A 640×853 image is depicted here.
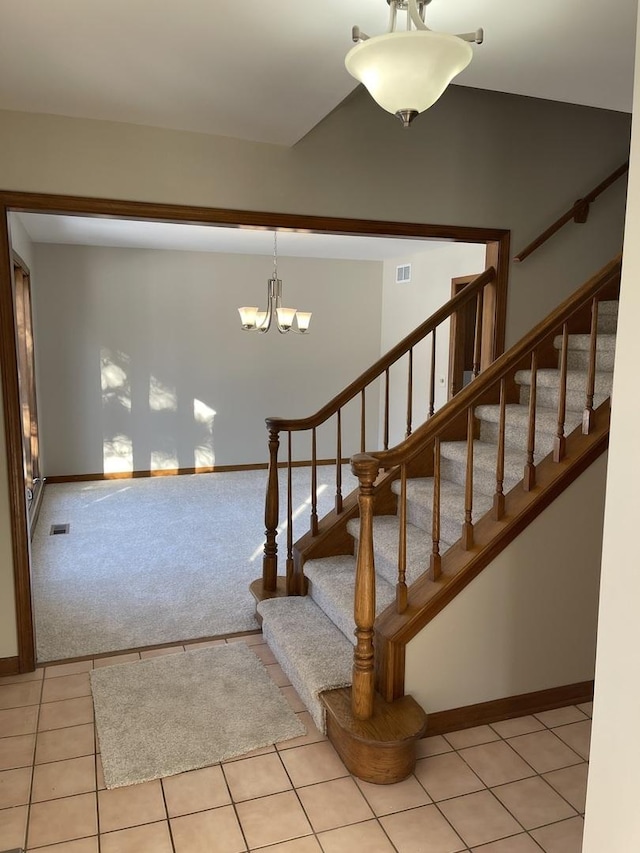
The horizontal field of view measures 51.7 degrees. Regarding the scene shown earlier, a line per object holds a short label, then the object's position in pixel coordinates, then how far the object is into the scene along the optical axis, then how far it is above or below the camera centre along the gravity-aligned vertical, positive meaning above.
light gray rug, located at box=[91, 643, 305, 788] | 2.46 -1.52
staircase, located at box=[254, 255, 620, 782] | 2.39 -0.86
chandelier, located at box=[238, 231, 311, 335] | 5.73 +0.23
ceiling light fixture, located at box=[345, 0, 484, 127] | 1.62 +0.71
